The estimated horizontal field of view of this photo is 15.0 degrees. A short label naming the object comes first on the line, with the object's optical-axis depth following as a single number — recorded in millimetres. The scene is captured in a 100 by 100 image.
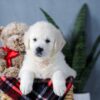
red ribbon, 1550
